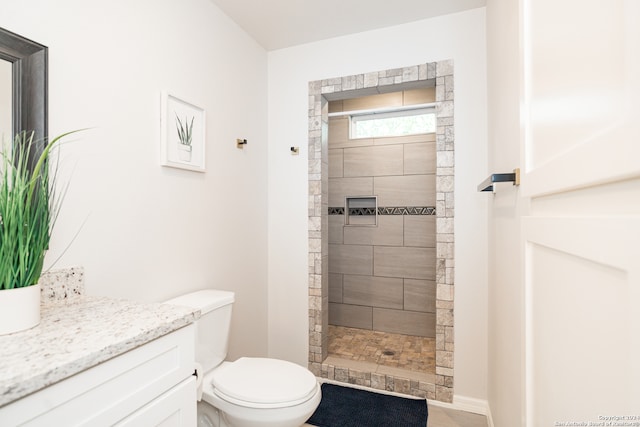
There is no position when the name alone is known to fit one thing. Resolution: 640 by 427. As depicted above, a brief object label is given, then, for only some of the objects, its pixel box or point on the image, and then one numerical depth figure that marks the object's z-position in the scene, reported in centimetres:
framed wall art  168
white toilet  142
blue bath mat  199
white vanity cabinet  69
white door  36
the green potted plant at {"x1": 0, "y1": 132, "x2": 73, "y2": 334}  88
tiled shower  323
